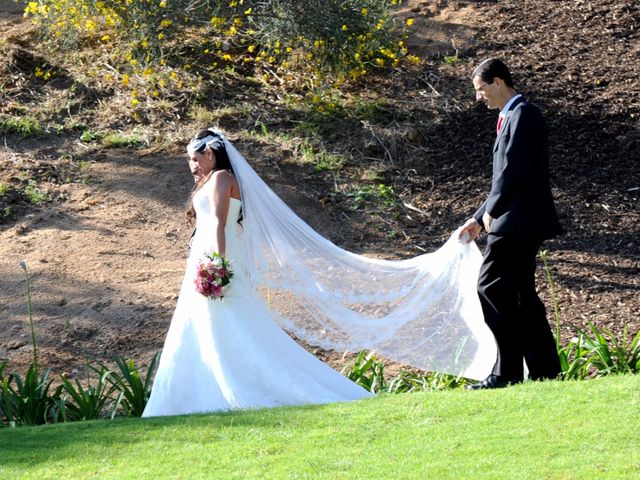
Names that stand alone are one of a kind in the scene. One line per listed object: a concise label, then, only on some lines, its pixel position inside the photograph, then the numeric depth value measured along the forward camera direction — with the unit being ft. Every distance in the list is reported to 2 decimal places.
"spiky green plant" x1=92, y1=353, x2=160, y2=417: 46.47
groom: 42.01
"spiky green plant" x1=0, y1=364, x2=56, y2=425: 46.09
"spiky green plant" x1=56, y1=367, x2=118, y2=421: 45.70
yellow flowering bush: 77.00
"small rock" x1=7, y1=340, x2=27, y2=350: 56.80
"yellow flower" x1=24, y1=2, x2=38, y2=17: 79.25
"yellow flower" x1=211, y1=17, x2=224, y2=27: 77.61
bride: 44.86
